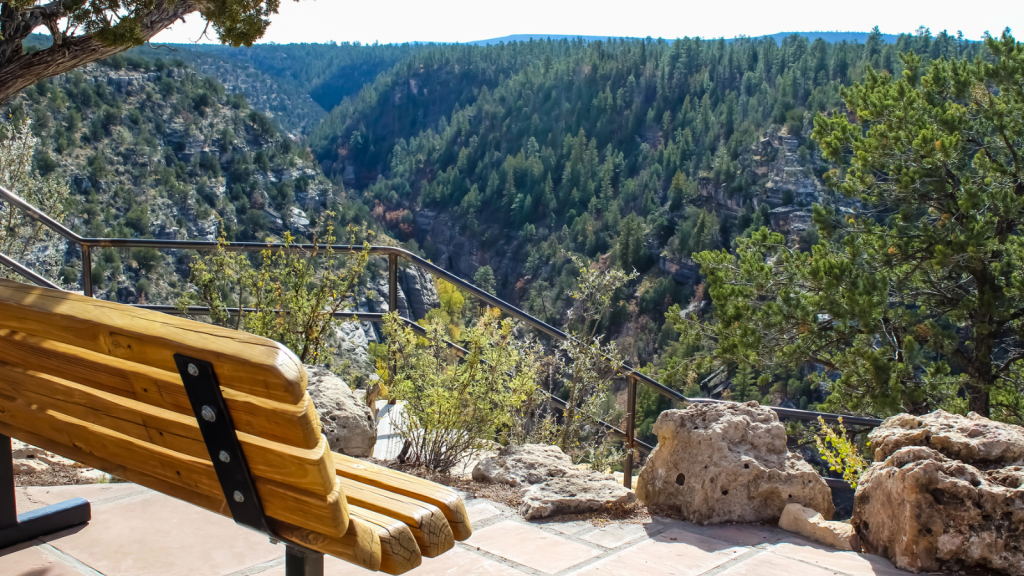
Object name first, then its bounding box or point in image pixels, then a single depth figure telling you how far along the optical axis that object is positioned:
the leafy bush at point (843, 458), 3.24
